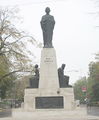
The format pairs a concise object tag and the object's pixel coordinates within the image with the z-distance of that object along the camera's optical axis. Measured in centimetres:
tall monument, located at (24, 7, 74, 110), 940
